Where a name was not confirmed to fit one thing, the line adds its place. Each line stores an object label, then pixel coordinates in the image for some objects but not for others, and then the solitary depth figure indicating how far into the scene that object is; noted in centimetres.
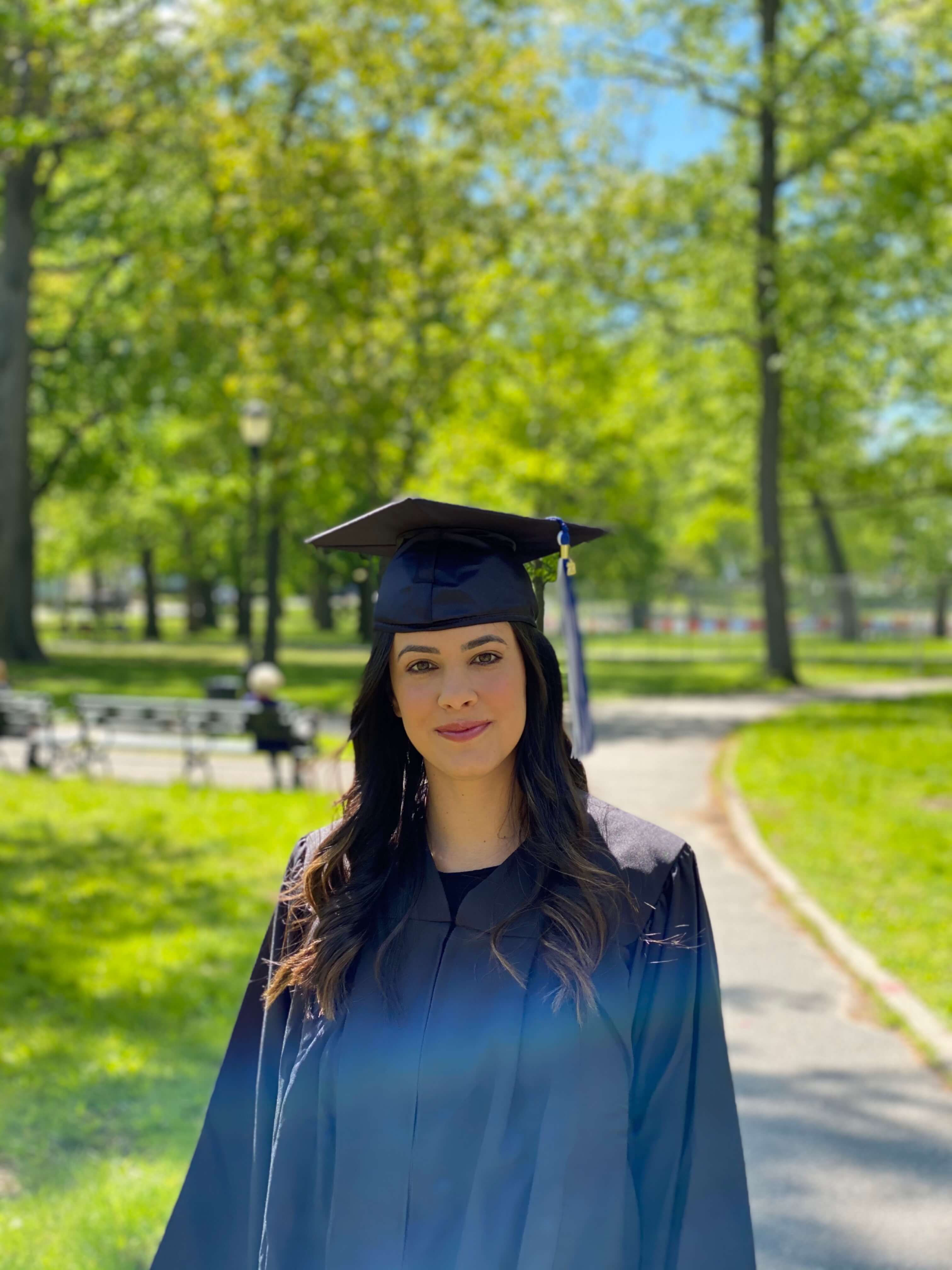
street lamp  1700
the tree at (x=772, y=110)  2273
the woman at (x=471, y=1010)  205
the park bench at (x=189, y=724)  1340
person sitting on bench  1328
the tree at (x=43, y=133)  1318
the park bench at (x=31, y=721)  1423
